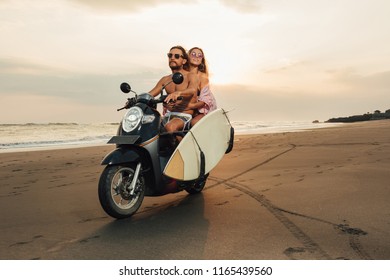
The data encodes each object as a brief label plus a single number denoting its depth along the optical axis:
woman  4.96
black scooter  3.84
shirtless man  4.73
